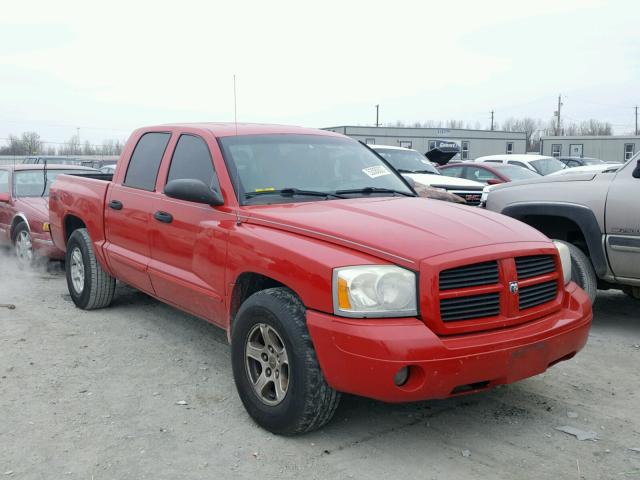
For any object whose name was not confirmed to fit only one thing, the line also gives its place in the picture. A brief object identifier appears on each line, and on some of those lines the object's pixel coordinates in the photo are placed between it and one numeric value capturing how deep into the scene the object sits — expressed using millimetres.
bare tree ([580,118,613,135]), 99750
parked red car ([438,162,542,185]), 13195
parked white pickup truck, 10695
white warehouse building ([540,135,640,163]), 49938
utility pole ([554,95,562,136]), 86156
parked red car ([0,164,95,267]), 8422
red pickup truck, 3279
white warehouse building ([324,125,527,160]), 47375
